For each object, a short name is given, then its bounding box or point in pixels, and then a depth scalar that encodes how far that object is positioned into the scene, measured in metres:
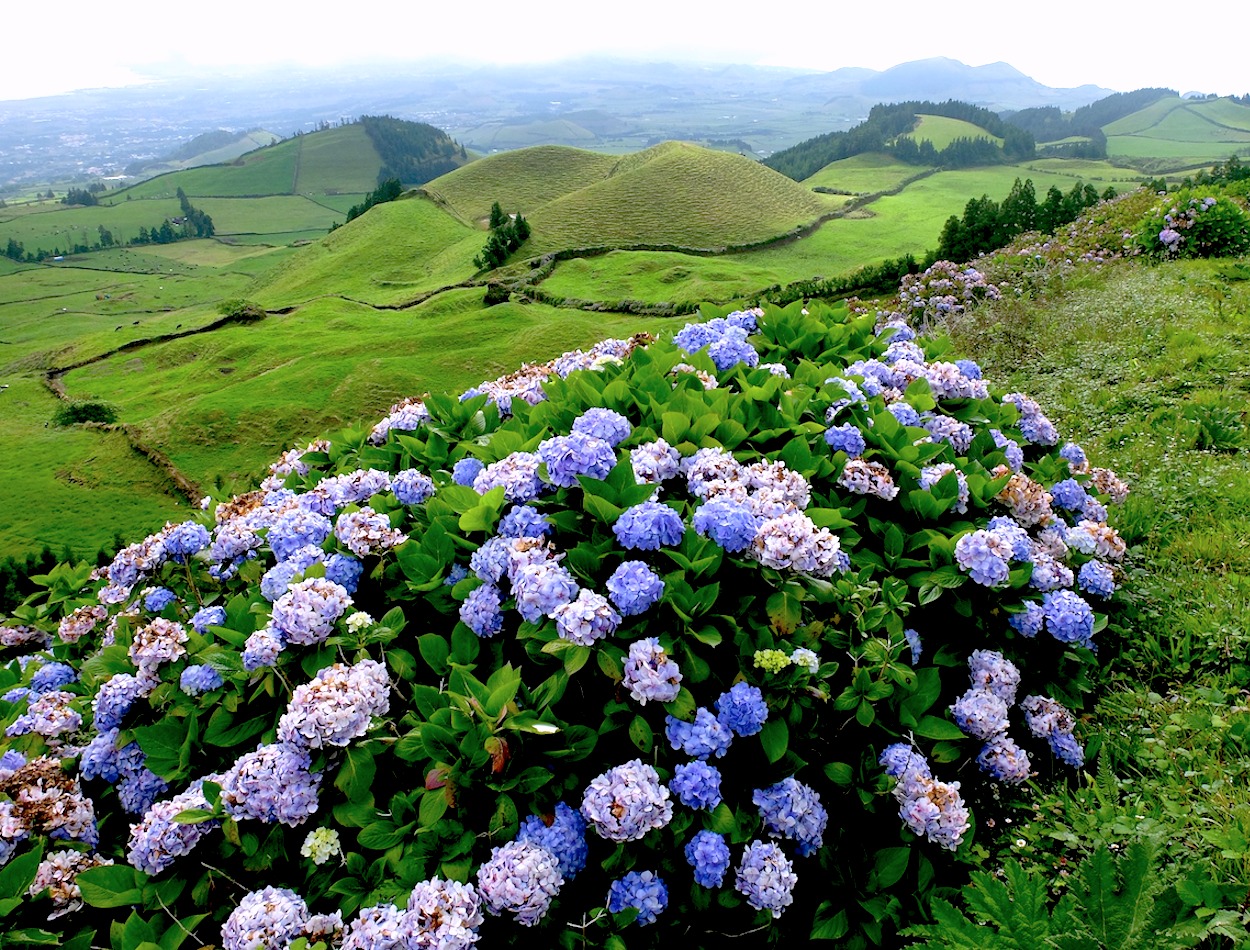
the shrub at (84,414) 39.38
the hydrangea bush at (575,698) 2.84
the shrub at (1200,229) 13.75
